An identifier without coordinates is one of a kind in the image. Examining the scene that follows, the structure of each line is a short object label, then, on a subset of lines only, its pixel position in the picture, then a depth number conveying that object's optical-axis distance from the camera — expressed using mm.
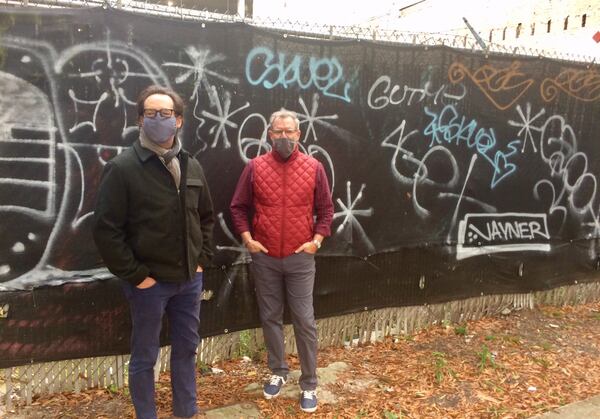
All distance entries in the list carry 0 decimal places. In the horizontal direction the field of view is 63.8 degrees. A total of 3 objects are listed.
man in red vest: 3188
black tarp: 2961
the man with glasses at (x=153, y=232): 2482
